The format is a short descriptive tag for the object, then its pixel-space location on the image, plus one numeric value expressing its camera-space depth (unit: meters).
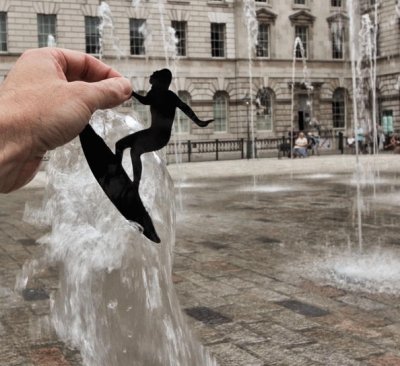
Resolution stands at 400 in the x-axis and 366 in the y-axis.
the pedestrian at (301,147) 33.06
